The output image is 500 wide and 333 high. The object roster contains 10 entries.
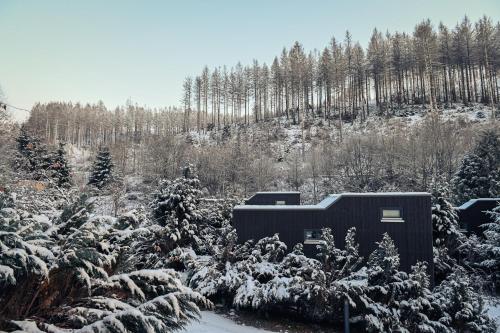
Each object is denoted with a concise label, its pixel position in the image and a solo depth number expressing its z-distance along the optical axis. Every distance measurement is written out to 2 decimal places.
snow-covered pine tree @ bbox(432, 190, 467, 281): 15.83
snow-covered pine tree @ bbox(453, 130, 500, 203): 22.97
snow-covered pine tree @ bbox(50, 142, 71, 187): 30.86
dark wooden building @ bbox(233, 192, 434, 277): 13.32
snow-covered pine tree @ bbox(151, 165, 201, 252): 14.68
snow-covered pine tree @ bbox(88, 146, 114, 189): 37.03
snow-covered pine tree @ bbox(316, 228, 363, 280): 11.52
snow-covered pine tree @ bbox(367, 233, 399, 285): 11.02
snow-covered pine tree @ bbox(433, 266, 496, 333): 10.38
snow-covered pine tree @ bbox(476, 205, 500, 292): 14.53
